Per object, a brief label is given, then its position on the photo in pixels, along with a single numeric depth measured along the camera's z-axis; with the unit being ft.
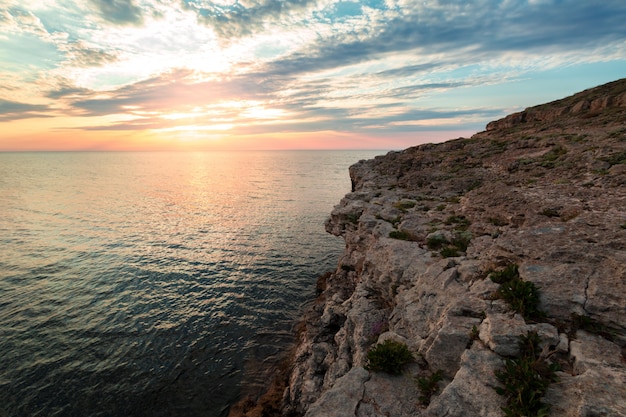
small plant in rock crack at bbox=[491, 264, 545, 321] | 33.01
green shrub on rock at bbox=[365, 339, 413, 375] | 34.60
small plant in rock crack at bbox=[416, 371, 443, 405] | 30.53
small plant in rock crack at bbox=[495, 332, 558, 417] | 23.89
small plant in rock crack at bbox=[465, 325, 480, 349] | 32.85
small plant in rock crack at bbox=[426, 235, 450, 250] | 56.66
